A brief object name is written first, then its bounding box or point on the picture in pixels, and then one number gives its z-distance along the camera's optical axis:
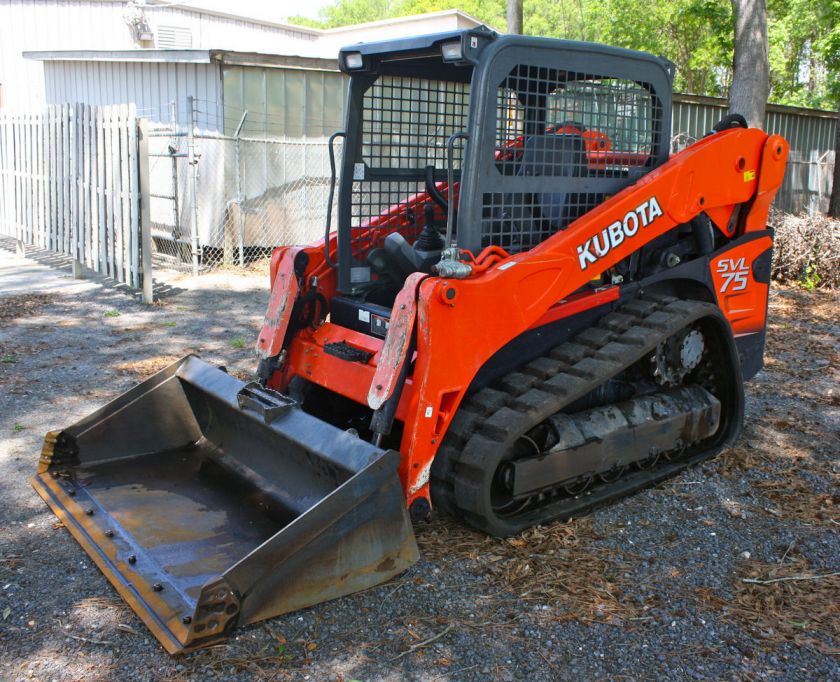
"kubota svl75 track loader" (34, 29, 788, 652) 3.80
